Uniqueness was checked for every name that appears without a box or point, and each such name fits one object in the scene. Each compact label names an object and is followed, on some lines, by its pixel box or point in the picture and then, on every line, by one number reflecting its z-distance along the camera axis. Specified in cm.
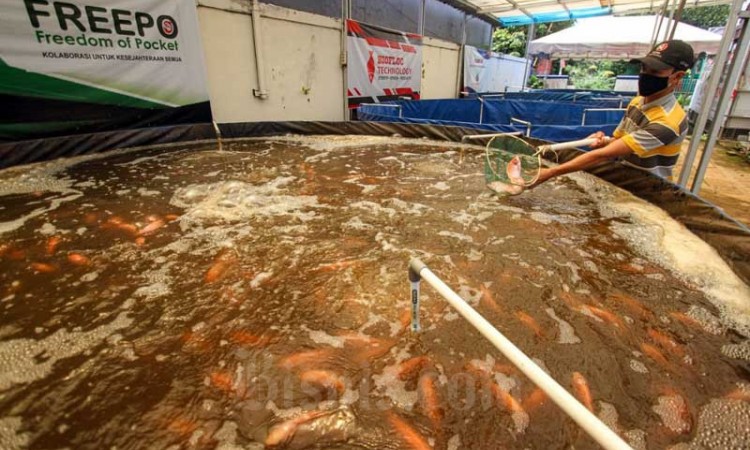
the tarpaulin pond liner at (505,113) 569
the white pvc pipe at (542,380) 73
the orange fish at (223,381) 163
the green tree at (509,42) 1962
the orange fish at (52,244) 271
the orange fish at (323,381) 164
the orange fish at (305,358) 177
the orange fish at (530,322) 202
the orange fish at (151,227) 307
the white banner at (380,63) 861
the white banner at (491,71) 1344
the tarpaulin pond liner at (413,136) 265
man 275
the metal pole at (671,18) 558
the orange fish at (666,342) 188
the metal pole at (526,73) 1645
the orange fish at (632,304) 215
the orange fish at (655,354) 179
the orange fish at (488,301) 220
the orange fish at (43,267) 247
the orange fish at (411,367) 171
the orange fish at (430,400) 150
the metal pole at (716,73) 292
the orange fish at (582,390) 158
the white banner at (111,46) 439
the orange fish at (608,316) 207
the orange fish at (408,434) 140
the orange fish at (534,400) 155
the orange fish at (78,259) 257
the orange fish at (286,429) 140
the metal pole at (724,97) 284
